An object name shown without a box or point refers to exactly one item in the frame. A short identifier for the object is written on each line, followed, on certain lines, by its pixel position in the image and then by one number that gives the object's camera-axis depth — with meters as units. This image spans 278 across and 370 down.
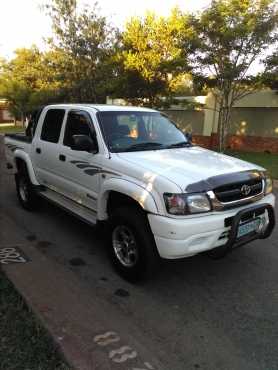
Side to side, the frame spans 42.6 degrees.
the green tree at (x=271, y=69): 13.00
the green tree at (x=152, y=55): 13.91
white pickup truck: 3.36
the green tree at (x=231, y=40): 11.95
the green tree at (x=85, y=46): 16.86
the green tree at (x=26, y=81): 20.38
